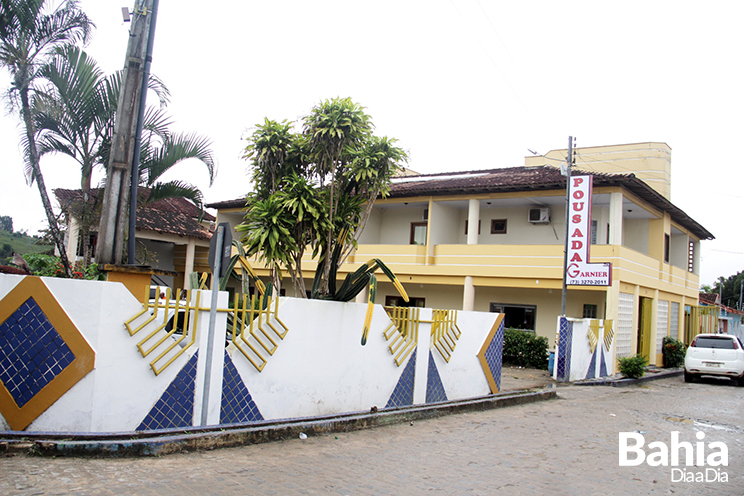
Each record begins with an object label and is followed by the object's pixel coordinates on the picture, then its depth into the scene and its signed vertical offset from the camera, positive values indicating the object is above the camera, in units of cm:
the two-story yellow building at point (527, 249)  2031 +207
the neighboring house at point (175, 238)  2528 +185
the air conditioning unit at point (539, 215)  2239 +350
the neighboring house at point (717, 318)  3172 +2
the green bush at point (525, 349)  1933 -150
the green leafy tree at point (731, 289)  8178 +417
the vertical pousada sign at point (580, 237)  1741 +216
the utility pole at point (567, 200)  1714 +327
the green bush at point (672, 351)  2346 -148
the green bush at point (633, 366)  1745 -164
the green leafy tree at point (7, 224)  5671 +434
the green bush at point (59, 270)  887 +6
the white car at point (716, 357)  1789 -122
